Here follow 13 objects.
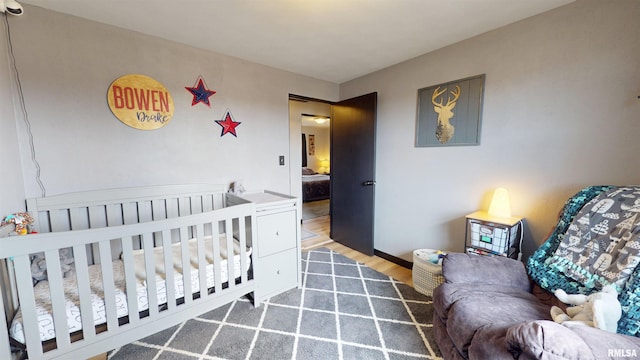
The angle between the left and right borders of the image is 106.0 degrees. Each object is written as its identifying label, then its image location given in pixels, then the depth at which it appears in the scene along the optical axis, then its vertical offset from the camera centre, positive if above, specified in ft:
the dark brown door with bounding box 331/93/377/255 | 9.32 -0.73
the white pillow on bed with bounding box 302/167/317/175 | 22.49 -1.66
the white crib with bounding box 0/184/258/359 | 3.93 -2.51
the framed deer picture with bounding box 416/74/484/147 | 6.75 +1.19
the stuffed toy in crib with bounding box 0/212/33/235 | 4.40 -1.22
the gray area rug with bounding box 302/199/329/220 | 15.47 -3.86
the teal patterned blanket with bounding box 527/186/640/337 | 3.66 -1.72
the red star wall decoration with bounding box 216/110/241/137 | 7.88 +0.99
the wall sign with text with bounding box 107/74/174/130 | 6.16 +1.42
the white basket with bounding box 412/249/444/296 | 6.66 -3.41
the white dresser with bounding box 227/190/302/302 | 6.43 -2.54
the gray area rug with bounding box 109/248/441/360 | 4.87 -4.00
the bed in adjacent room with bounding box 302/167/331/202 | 18.40 -2.64
